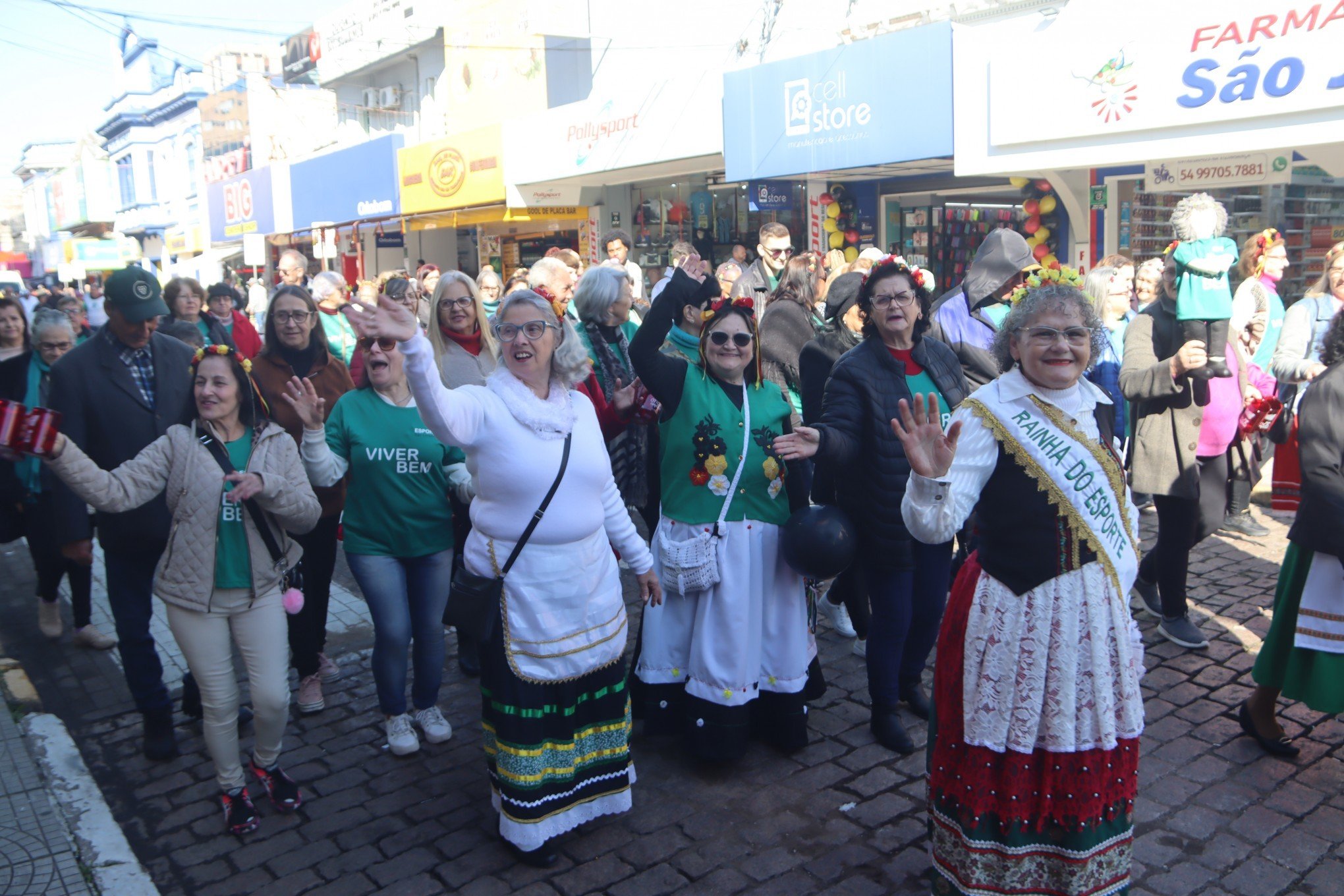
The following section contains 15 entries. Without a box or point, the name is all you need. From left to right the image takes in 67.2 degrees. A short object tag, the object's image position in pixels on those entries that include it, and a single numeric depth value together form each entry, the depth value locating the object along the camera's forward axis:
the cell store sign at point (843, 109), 10.41
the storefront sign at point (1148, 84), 8.11
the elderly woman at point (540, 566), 3.33
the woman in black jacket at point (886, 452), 4.04
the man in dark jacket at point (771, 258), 7.05
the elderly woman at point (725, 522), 4.00
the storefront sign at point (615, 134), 13.23
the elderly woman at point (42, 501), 5.61
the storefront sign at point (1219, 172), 9.38
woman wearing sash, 2.81
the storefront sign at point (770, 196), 12.64
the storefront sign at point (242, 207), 26.42
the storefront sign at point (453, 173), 17.41
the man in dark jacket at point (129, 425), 4.21
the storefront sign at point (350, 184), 20.61
